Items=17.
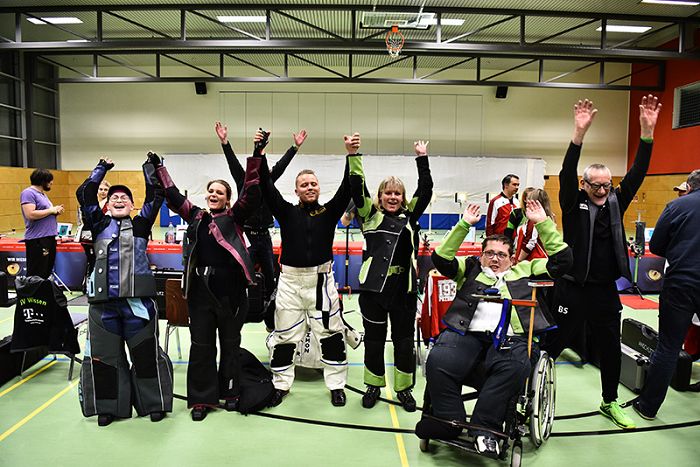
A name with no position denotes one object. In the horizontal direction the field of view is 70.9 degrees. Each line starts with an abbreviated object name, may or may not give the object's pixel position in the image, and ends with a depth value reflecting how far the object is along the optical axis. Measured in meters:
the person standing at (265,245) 3.93
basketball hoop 7.03
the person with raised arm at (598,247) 2.71
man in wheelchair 2.35
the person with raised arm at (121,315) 2.80
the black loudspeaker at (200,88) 15.30
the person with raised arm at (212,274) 2.90
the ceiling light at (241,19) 10.83
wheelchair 2.31
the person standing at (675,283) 2.75
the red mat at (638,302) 5.74
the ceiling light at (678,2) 9.30
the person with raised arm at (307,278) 3.06
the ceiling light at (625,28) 11.34
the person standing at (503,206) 4.81
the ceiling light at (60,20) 11.26
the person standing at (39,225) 4.97
